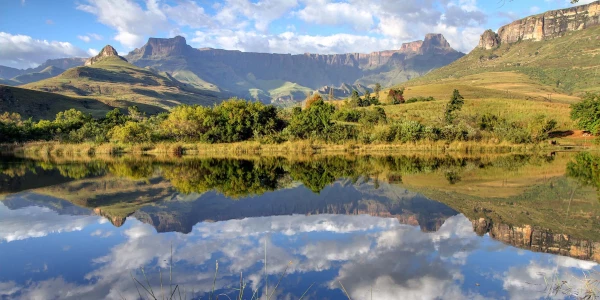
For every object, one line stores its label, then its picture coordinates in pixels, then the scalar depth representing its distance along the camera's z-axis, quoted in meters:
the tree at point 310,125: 45.66
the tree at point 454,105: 50.56
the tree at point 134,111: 88.01
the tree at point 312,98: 69.66
